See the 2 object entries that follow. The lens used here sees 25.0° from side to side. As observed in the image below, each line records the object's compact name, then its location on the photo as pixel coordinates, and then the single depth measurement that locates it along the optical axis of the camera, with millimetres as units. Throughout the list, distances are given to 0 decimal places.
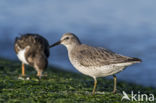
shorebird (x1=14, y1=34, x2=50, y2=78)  14836
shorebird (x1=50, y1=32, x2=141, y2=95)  10229
